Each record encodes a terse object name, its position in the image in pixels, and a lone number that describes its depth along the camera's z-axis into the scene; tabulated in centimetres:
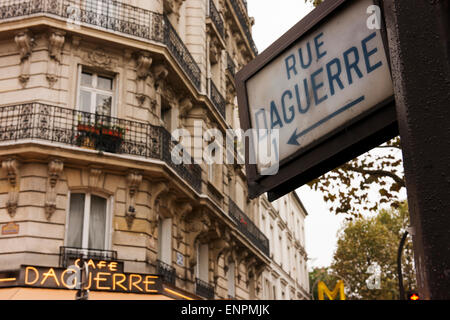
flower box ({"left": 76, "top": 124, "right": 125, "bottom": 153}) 1659
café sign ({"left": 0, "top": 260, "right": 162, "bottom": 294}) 1459
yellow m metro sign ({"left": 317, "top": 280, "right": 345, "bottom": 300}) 2298
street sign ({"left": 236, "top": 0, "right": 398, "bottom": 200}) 146
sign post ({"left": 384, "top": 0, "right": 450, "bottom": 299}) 107
